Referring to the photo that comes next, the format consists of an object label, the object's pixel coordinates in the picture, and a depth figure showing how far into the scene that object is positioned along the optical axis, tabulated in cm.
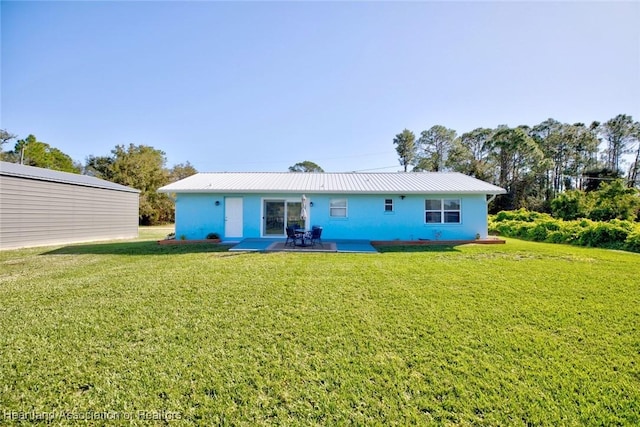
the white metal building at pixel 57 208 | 1087
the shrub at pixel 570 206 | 1777
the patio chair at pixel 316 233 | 1050
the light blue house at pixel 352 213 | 1241
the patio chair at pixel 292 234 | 1061
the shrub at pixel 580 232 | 1089
